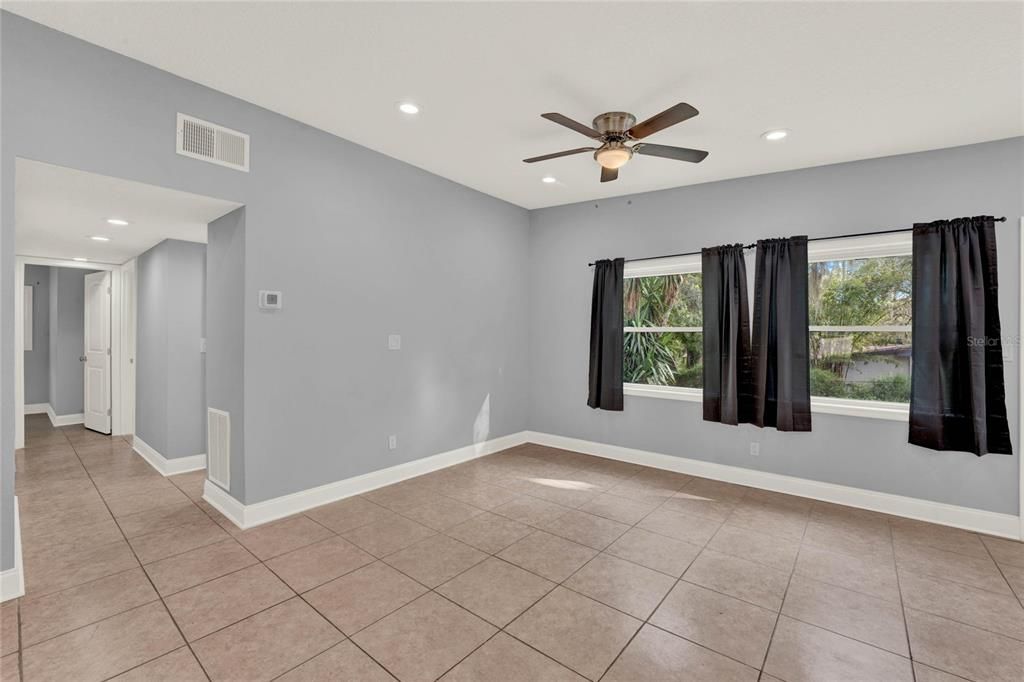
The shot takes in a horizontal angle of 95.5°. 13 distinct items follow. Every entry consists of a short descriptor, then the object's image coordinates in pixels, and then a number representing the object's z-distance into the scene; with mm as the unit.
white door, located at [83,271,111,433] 5930
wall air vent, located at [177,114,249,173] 2908
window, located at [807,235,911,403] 3877
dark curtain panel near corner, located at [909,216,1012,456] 3379
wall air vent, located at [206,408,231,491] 3486
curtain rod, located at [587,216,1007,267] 3729
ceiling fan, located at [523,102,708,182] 2882
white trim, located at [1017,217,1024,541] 3328
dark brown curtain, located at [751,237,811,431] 4066
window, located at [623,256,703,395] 4871
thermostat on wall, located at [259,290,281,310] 3352
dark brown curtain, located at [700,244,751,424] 4348
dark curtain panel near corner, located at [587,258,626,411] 5133
